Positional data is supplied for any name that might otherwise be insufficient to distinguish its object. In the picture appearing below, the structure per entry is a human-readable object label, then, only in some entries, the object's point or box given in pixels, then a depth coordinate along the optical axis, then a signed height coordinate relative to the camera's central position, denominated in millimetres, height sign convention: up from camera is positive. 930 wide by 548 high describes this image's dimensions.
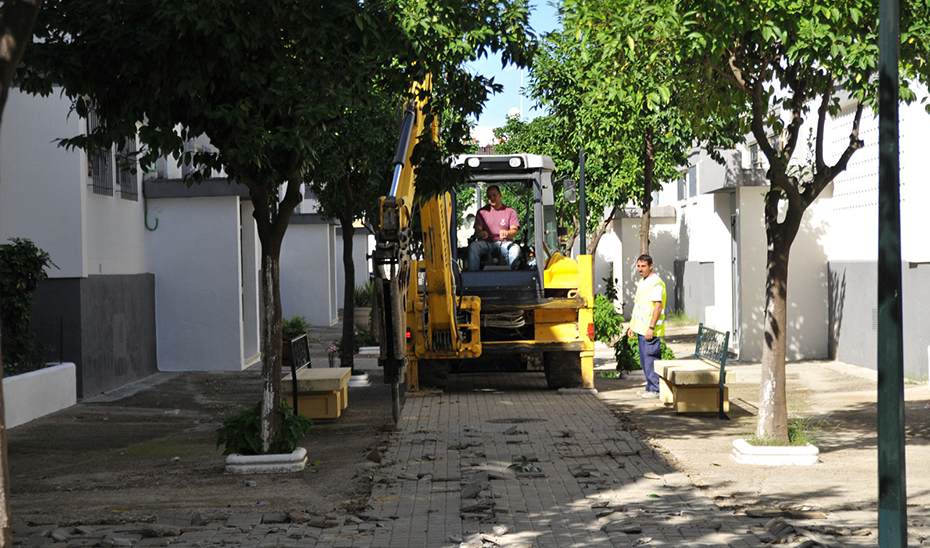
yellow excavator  13906 -417
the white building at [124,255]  14250 +379
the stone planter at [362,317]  31616 -1365
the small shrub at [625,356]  16578 -1440
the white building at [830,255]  14547 +175
